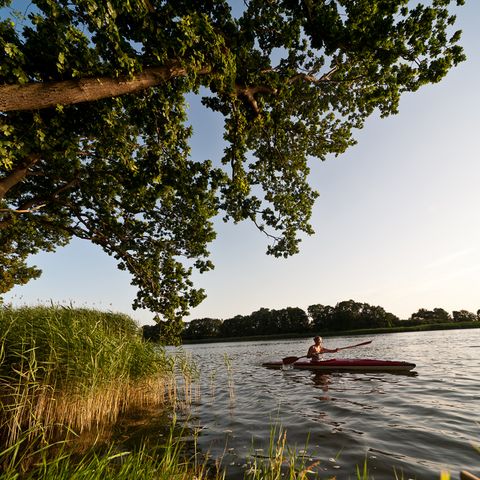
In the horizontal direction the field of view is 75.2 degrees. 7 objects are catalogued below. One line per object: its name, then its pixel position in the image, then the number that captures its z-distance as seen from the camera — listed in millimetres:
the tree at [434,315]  99200
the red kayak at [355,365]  14055
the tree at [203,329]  102625
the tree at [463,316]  101406
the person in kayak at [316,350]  17338
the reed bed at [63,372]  6473
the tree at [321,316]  95081
